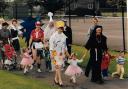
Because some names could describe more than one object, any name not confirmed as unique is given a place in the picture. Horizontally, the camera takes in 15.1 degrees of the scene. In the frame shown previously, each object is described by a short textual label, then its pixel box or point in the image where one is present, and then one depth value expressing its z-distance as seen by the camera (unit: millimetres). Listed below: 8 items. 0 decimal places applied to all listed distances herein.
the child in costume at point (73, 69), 13133
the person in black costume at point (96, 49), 13531
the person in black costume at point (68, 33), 17170
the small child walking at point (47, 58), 15969
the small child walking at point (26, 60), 15445
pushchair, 16391
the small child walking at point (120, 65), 14039
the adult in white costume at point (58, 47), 13000
